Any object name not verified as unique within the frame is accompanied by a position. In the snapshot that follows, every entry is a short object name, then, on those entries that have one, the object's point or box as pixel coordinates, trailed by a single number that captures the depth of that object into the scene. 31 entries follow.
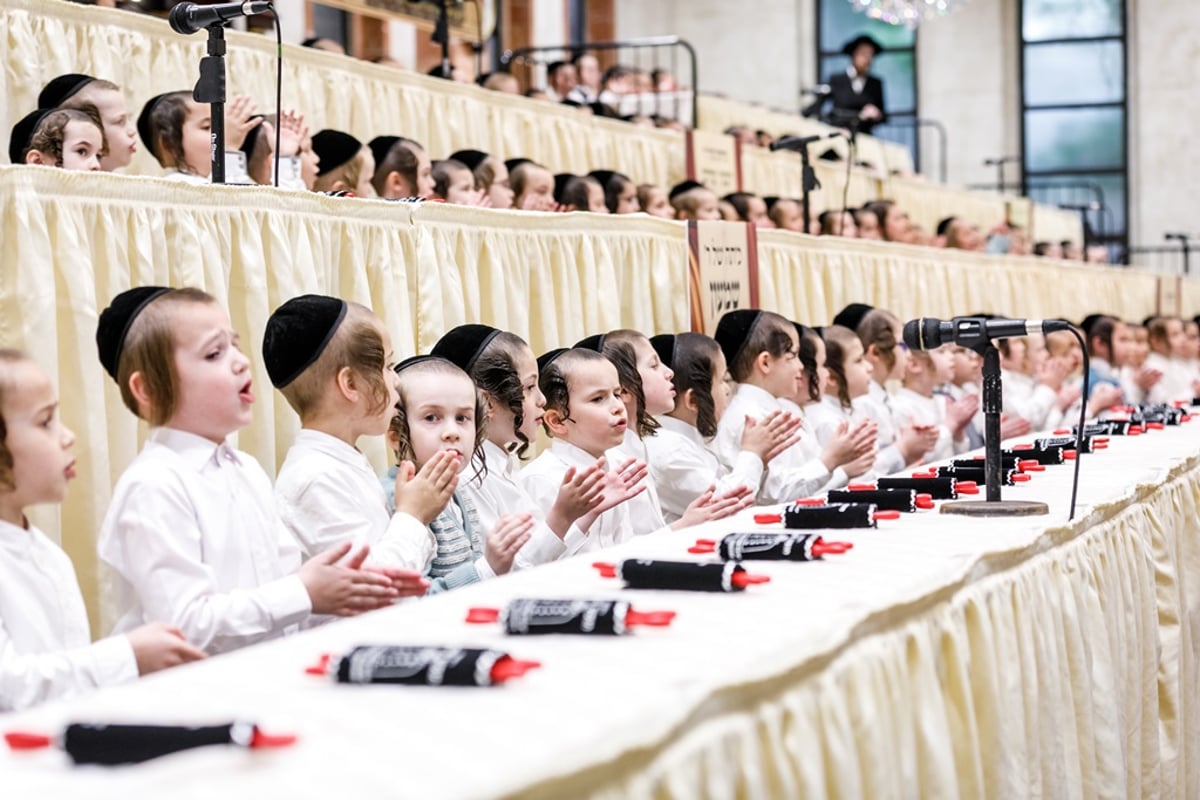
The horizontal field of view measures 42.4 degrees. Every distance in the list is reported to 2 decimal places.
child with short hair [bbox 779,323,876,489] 4.59
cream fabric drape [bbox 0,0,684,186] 5.37
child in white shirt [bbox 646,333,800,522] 4.64
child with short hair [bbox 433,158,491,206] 5.87
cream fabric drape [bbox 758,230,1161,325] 6.31
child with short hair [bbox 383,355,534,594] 3.35
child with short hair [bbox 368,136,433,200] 5.73
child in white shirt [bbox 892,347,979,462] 6.58
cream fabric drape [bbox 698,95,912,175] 12.38
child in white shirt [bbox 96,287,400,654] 2.49
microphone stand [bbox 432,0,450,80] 8.22
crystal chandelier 11.84
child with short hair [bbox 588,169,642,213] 7.03
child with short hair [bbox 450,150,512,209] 6.29
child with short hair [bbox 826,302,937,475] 6.28
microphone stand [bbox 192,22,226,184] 3.84
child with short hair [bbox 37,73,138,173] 4.76
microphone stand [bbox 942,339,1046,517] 3.14
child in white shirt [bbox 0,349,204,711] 2.13
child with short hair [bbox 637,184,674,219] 7.38
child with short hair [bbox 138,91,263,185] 5.07
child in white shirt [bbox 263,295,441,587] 3.07
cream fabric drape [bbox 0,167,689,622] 3.28
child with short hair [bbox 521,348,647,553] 3.95
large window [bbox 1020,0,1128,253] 17.16
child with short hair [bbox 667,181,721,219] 7.57
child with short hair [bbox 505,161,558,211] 6.49
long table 1.41
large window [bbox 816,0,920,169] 17.38
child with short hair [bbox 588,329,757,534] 4.41
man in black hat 14.61
